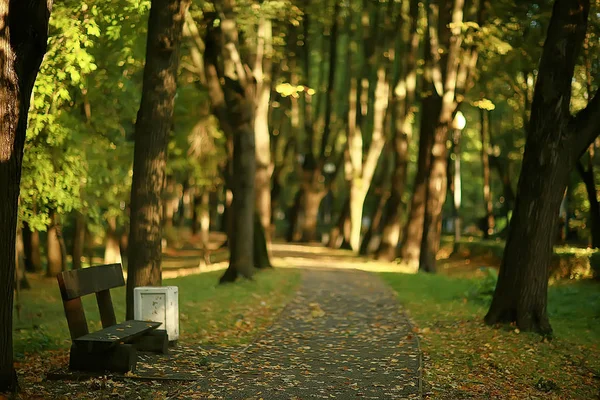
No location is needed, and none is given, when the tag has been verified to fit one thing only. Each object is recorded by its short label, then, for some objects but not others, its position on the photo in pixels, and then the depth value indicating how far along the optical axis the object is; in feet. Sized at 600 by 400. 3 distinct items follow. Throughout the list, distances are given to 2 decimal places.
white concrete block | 36.52
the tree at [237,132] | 70.08
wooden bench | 29.84
